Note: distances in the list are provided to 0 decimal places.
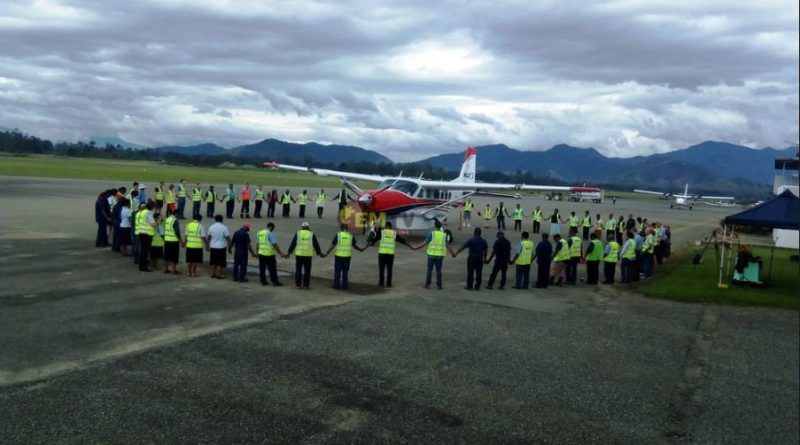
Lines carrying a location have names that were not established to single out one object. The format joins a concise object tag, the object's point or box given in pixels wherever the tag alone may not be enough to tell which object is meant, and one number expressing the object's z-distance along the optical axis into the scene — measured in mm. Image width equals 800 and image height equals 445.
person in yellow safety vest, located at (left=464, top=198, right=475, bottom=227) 33194
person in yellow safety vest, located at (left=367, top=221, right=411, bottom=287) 14477
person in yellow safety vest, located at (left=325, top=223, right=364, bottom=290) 13805
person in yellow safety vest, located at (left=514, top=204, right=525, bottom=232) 32469
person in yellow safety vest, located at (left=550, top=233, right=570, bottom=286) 16375
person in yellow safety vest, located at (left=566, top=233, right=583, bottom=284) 16906
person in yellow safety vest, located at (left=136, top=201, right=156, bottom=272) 14250
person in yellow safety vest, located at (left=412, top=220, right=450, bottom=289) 14711
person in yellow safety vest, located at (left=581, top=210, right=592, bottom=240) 30109
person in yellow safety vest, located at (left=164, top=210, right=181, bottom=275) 14094
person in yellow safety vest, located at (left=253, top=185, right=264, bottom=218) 29441
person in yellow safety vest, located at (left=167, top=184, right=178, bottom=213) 26450
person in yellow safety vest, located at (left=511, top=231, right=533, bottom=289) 15352
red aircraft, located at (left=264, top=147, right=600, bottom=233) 23391
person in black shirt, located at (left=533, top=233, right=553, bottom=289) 15766
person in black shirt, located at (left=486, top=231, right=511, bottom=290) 15305
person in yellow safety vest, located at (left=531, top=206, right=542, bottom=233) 32094
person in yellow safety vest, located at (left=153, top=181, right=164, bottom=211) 27938
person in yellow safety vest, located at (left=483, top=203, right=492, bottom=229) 33688
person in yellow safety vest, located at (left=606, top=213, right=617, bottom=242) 27078
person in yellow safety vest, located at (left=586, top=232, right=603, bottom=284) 16625
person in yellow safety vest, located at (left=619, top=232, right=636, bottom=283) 16922
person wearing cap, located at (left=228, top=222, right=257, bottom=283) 13742
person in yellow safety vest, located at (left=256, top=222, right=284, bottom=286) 13453
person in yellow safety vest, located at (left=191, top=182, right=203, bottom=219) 26484
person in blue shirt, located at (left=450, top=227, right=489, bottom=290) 14586
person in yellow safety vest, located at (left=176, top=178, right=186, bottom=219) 27844
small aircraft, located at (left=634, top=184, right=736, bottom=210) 78812
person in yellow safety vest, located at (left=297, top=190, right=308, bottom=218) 31547
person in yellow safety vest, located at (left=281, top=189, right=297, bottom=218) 31141
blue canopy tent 15297
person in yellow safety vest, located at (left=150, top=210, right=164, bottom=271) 14648
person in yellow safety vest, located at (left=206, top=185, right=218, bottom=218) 28234
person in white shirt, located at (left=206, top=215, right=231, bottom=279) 13987
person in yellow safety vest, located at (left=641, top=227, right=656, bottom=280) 18266
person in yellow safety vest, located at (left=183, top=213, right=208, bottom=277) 13859
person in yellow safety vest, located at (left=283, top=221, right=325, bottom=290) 13438
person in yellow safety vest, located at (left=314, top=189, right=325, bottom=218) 32750
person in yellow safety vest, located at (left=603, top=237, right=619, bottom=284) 17172
